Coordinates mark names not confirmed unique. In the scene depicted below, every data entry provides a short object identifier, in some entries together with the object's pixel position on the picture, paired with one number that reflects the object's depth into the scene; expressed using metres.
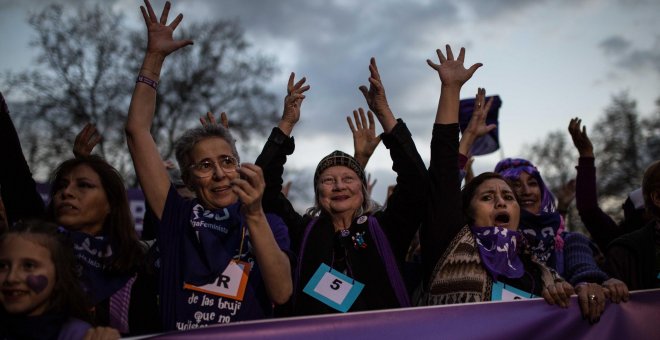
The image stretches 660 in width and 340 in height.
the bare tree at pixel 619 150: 29.52
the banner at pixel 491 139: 6.84
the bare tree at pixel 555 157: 36.75
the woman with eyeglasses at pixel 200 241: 2.75
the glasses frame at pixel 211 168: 3.12
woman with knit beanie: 3.08
